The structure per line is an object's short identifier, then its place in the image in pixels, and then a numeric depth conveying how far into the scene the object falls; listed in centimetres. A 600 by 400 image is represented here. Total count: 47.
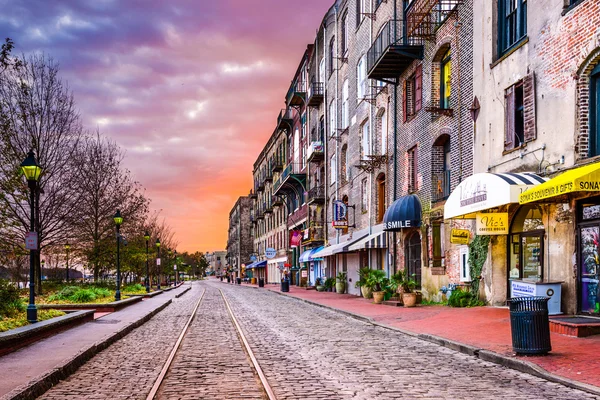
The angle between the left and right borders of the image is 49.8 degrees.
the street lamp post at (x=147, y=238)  4112
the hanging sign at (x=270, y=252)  6924
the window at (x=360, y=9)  3456
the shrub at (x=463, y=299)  2019
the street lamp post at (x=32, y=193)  1498
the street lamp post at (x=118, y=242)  2684
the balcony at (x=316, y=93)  4709
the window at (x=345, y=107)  3872
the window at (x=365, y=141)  3359
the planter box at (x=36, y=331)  1139
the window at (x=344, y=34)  3990
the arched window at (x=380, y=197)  3138
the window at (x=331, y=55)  4391
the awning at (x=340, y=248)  3242
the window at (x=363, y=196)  3391
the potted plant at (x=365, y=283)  2857
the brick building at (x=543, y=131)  1429
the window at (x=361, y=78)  3431
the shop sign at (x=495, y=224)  1814
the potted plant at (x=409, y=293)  2280
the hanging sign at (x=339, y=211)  3622
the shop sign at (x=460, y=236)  2048
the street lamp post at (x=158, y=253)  4873
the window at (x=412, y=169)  2646
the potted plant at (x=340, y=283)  3703
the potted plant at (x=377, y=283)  2602
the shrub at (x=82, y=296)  2527
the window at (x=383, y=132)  3047
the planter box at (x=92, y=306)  2240
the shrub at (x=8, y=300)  1527
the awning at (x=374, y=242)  2906
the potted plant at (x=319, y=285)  4232
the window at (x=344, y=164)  3938
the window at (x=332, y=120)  4272
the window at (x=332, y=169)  4289
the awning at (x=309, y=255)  4520
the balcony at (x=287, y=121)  6231
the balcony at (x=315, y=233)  4622
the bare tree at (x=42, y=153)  2900
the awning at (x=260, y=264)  8246
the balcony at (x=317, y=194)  4625
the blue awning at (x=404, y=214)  2475
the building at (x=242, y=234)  11000
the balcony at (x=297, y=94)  5431
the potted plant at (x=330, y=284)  4066
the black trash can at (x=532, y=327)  1030
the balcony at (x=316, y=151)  4559
